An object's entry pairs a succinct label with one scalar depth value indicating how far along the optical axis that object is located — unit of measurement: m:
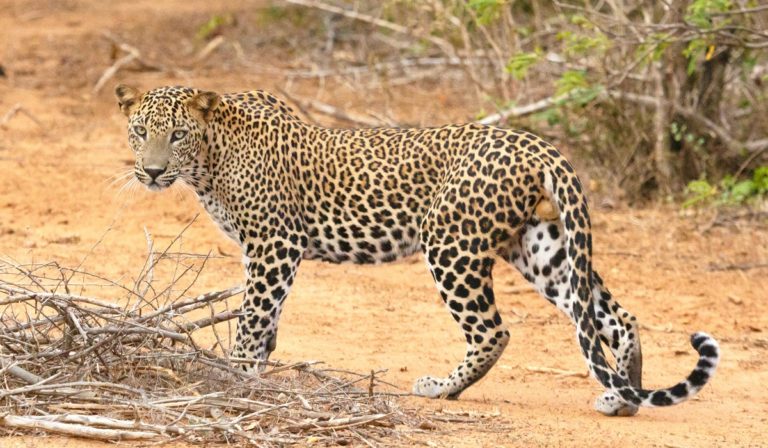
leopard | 15.64
